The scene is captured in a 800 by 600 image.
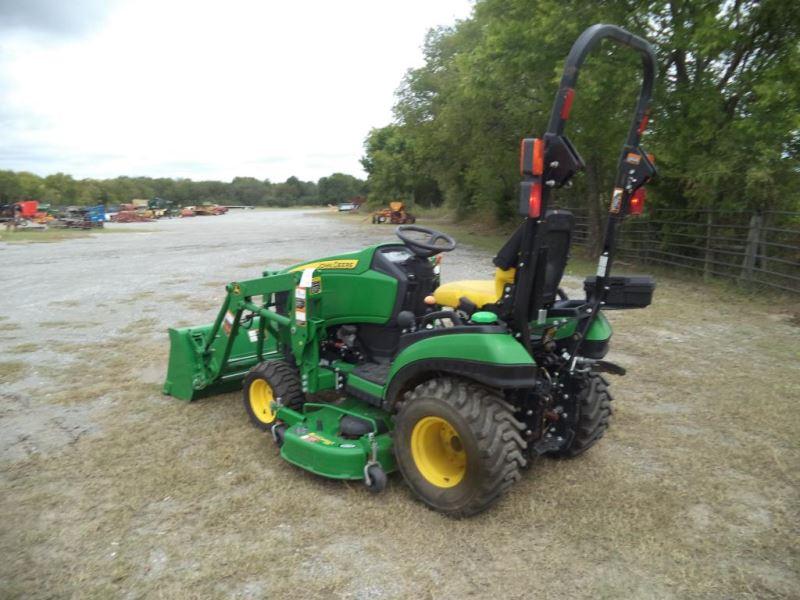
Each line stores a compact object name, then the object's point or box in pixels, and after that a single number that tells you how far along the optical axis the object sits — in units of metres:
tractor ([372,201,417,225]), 36.66
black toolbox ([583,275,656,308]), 3.69
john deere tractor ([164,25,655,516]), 3.15
